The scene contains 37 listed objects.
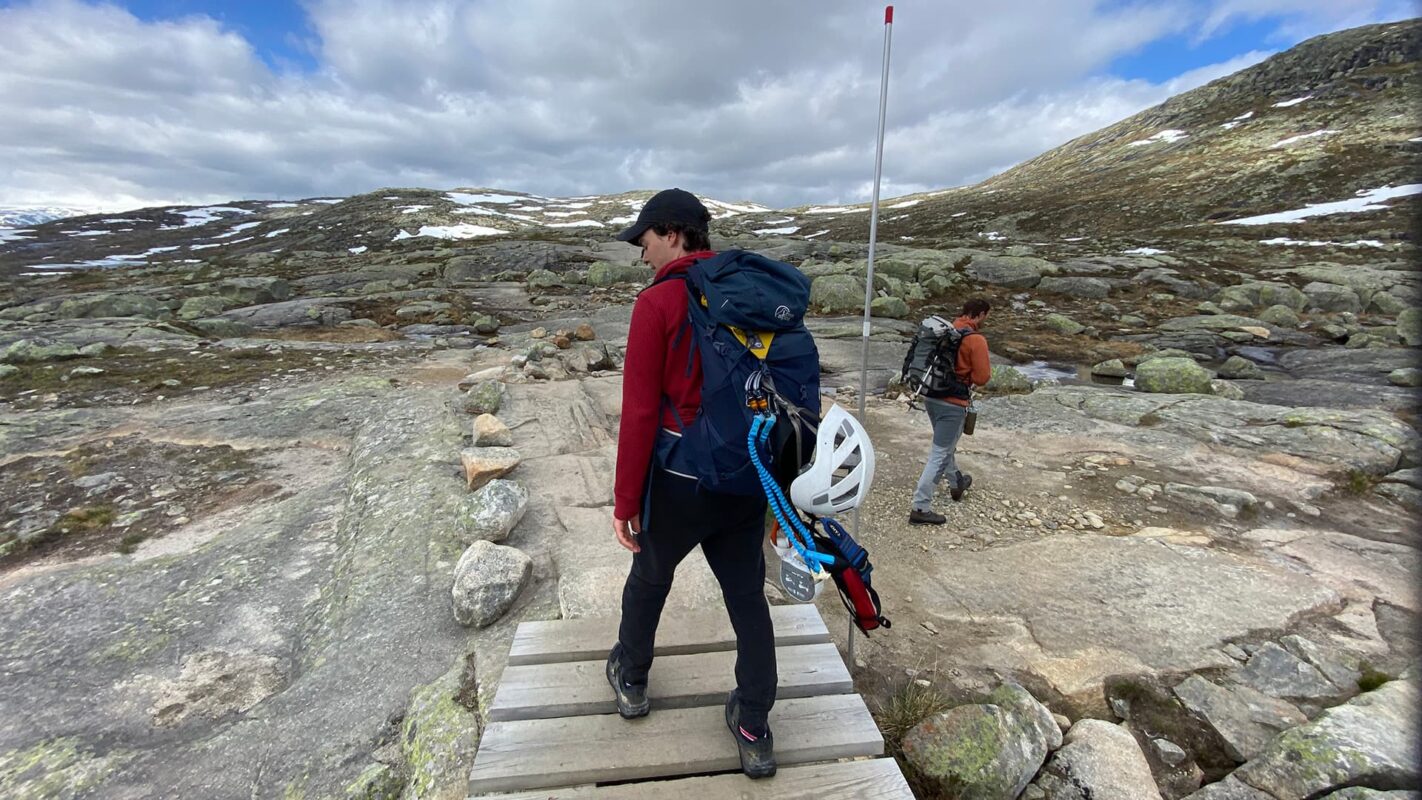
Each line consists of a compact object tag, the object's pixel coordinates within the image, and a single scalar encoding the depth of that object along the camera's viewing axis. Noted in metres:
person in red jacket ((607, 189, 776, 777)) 2.60
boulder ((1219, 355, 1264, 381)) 15.20
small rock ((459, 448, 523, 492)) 6.75
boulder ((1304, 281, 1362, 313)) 24.44
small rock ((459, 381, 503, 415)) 9.26
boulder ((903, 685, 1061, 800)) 3.57
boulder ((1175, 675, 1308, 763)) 3.96
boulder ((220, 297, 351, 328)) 21.52
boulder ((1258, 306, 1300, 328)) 21.30
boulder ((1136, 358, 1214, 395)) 12.86
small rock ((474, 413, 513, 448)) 7.86
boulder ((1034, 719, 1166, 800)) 3.63
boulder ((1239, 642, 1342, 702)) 4.31
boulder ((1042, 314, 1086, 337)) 20.55
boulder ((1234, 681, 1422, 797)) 3.38
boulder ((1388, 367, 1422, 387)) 13.10
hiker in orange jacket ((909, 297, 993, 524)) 6.59
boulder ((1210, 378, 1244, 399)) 12.43
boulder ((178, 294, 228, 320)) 22.59
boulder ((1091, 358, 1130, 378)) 15.49
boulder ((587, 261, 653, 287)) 31.23
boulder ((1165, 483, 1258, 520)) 7.21
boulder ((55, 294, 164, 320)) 23.55
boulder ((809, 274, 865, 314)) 23.77
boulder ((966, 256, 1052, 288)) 28.95
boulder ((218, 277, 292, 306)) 26.31
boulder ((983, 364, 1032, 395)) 12.81
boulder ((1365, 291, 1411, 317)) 23.39
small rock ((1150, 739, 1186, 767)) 3.93
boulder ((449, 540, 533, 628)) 4.69
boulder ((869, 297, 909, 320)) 22.42
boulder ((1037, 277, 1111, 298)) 26.94
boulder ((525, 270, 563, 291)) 30.16
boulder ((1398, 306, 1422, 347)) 18.05
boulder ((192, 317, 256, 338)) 19.42
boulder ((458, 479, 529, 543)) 5.78
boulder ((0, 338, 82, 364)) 14.20
